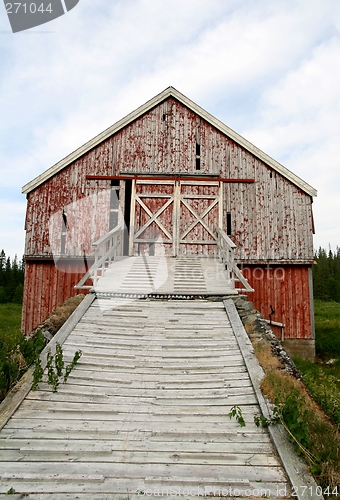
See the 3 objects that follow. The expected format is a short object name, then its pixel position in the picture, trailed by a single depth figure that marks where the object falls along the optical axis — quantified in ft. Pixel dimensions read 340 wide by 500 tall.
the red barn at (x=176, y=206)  40.75
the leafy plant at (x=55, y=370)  16.79
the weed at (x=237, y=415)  14.23
